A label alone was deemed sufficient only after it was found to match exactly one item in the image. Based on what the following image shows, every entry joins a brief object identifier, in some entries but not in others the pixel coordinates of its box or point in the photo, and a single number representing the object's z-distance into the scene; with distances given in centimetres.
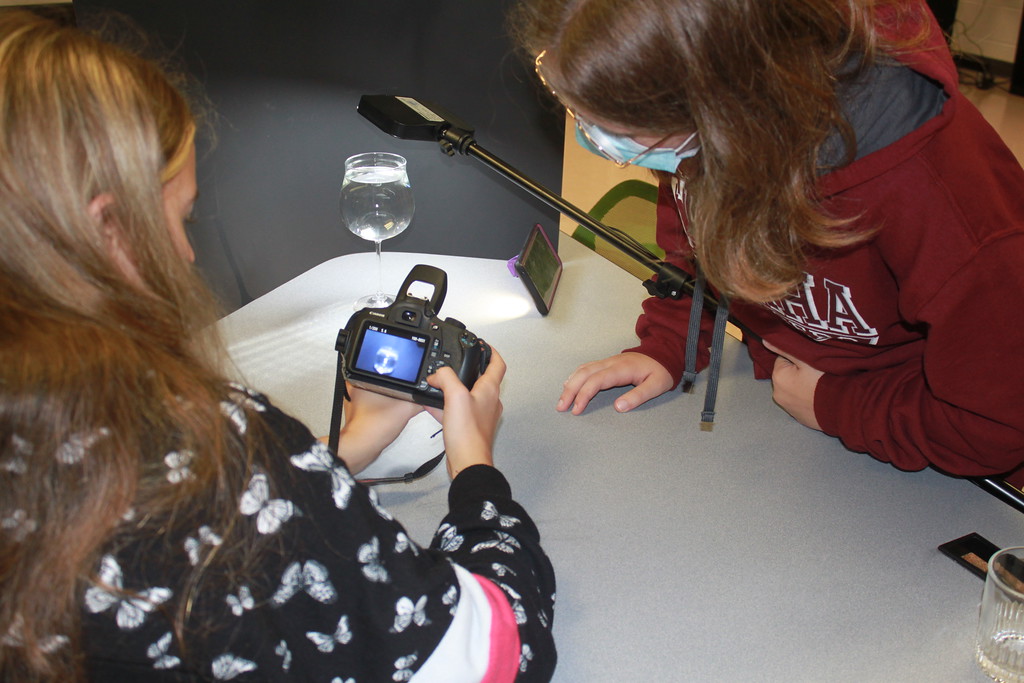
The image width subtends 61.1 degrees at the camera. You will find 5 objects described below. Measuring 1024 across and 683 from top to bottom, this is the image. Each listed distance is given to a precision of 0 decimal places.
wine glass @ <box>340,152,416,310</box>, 126
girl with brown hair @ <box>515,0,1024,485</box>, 69
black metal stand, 95
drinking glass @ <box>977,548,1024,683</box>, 68
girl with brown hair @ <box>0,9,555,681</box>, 47
